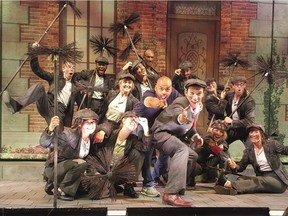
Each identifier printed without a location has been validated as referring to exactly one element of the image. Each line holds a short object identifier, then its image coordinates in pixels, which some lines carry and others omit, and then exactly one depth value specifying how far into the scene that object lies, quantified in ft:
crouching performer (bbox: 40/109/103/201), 14.61
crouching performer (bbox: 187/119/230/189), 16.96
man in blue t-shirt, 14.39
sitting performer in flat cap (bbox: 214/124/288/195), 16.63
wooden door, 22.77
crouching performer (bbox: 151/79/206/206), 13.99
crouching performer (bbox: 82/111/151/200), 14.73
